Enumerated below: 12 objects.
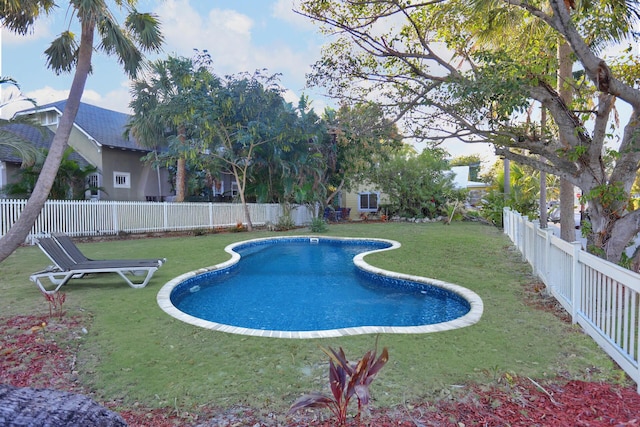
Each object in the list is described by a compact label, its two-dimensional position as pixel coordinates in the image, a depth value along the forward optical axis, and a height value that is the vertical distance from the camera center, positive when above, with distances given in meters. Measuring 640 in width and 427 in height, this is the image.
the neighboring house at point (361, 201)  28.36 +0.33
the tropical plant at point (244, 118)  15.90 +4.00
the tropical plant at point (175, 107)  15.19 +4.30
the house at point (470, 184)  26.60 +1.77
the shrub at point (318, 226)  17.23 -0.97
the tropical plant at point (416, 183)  23.73 +1.44
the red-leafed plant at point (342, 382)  2.38 -1.18
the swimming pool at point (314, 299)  5.87 -1.88
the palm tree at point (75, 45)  7.07 +3.85
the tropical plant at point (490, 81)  5.45 +2.32
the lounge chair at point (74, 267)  6.52 -1.13
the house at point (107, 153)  18.56 +2.84
